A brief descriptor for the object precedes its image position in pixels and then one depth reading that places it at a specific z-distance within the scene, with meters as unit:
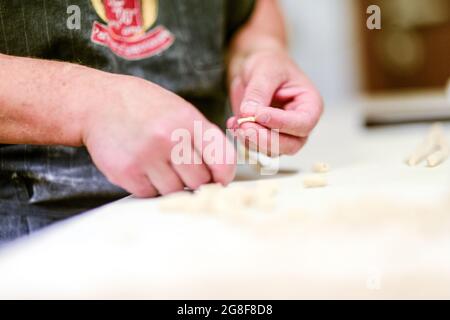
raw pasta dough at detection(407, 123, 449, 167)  0.59
